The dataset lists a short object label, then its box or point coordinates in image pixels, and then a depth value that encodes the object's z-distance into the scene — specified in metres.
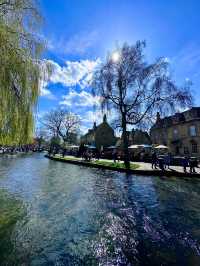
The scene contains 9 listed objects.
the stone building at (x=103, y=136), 46.68
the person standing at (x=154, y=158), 14.33
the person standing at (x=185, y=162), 12.41
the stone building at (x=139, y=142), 42.65
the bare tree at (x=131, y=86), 15.45
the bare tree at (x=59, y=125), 48.15
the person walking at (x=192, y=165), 11.83
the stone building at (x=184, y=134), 25.53
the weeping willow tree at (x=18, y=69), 4.66
